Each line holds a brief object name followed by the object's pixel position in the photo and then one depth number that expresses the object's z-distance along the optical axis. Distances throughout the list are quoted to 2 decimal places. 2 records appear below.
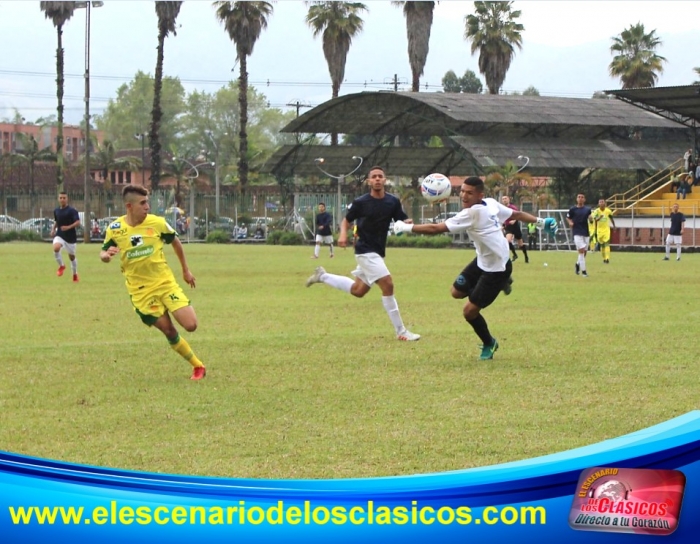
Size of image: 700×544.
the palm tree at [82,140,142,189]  104.94
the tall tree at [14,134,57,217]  99.84
